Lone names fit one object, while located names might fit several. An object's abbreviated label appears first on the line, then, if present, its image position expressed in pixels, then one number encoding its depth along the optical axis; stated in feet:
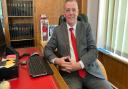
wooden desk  3.41
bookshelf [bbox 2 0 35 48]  9.98
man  5.15
